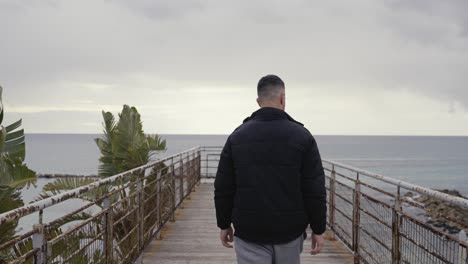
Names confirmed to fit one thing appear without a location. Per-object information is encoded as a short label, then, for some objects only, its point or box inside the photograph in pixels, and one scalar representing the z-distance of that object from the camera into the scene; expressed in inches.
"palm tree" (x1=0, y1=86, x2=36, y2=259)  199.8
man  111.0
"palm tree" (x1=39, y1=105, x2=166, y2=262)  448.1
